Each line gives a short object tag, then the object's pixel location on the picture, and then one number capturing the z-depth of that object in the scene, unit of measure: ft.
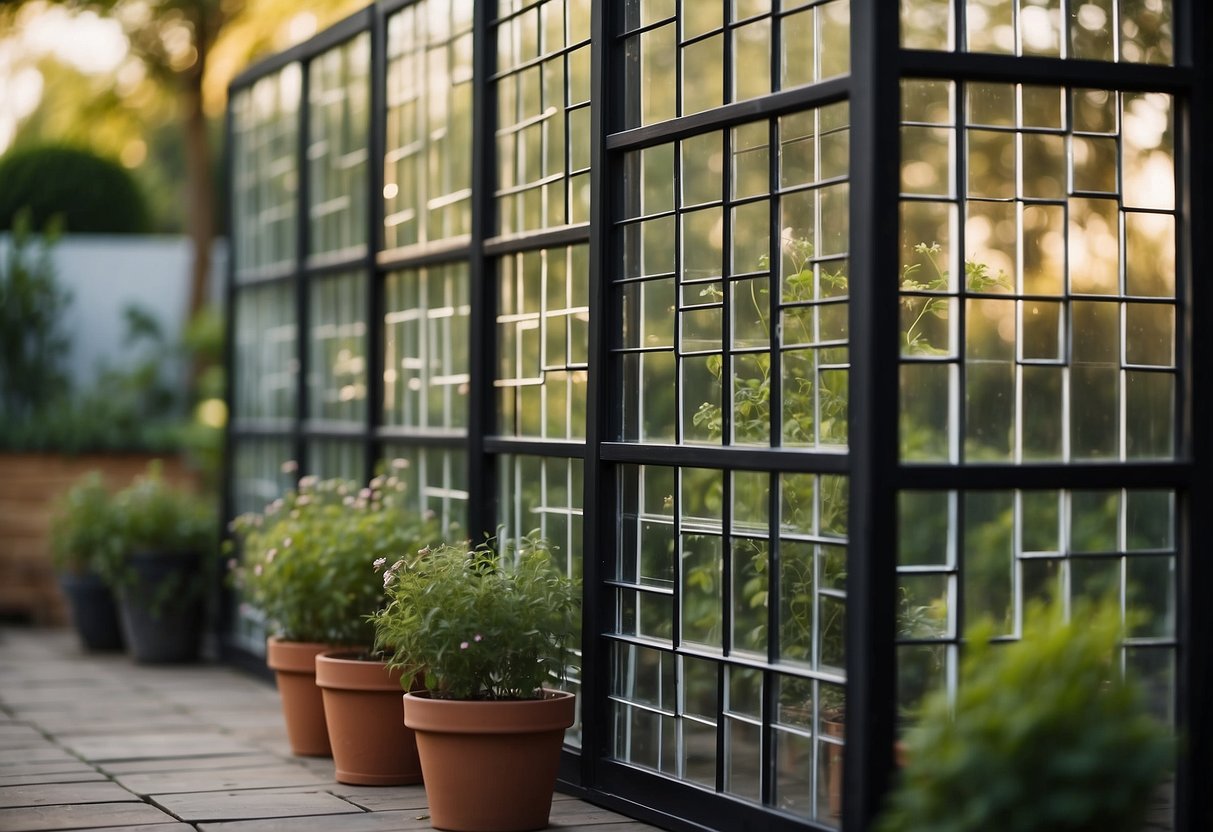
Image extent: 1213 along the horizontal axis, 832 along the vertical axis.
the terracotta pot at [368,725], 18.31
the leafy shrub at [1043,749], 10.80
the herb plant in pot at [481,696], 15.83
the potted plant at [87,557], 28.89
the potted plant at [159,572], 28.25
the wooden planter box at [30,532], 33.63
